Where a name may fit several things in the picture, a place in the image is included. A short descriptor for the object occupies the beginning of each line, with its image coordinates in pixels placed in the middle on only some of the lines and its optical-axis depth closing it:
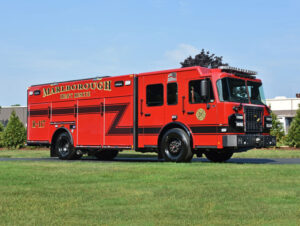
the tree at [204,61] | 54.03
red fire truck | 15.09
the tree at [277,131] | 31.48
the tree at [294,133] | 29.88
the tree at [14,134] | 36.06
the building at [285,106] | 55.81
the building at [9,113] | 70.94
